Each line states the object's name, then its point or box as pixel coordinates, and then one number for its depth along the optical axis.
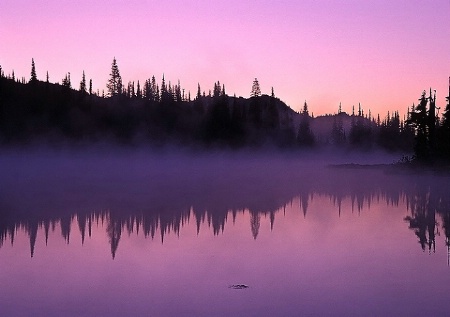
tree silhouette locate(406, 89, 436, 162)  55.75
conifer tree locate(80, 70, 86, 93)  107.88
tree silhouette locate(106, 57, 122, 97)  106.31
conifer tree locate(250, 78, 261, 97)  115.07
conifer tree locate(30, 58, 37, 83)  102.31
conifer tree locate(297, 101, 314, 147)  138.62
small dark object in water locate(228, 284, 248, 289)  10.49
